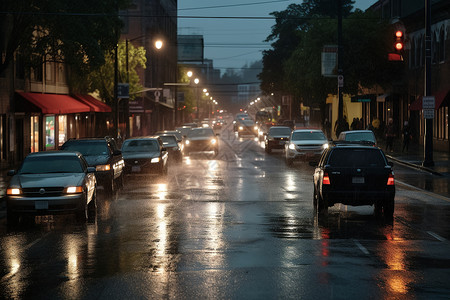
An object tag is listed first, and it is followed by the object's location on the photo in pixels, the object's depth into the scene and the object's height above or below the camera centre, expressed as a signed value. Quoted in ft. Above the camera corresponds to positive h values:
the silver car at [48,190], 52.20 -4.75
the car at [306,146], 114.01 -3.93
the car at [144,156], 93.81 -4.33
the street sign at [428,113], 106.22 +0.87
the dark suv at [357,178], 54.34 -4.22
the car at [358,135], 111.86 -2.29
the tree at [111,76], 176.55 +11.12
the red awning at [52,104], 122.62 +3.30
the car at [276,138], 152.46 -3.58
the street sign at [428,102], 105.09 +2.39
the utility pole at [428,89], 104.99 +4.29
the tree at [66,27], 102.06 +13.59
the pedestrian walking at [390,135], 145.48 -3.03
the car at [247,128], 278.69 -2.78
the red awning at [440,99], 140.46 +3.76
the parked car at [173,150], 126.31 -4.82
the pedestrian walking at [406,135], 143.64 -2.98
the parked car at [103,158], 76.28 -3.74
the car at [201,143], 146.92 -4.30
